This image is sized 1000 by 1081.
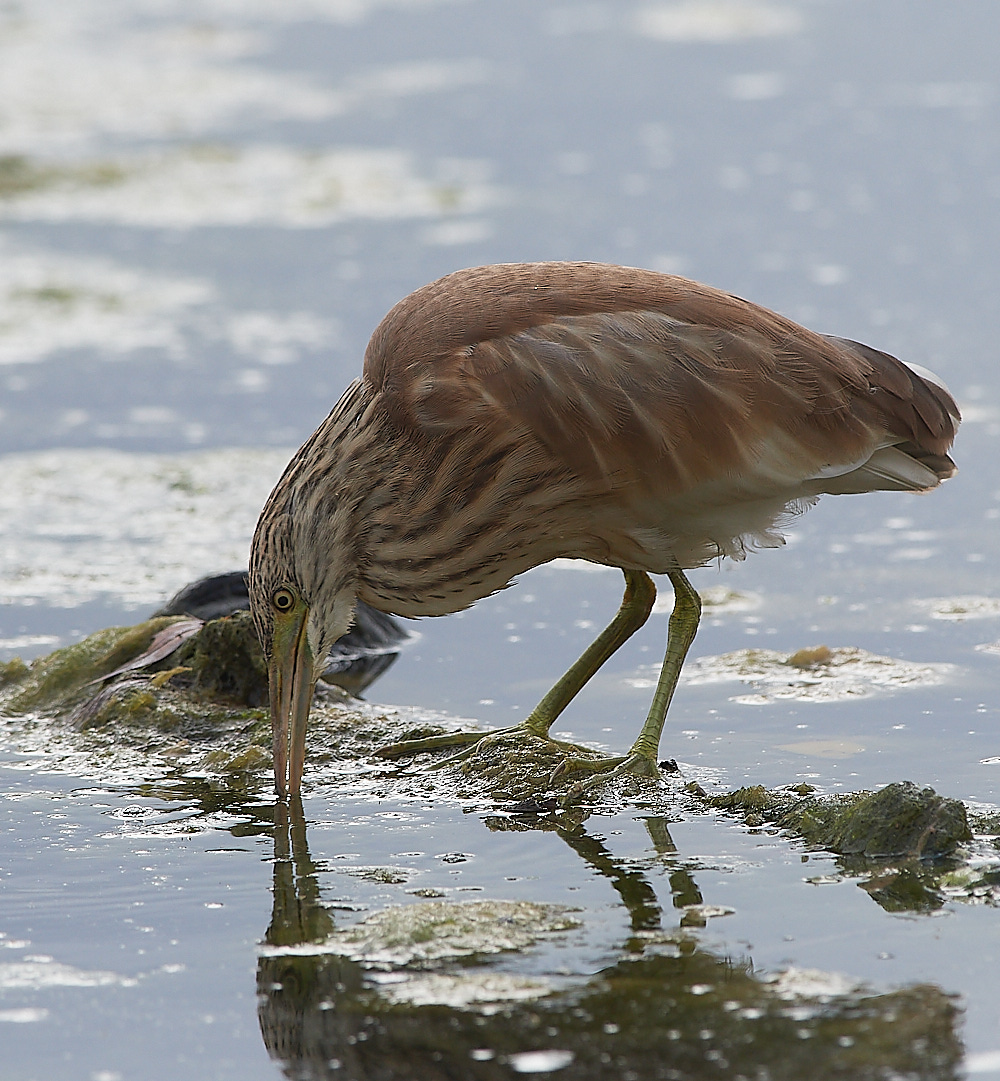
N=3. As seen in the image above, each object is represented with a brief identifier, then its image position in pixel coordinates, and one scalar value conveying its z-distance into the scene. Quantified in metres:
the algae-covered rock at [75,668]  11.49
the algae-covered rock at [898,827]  8.08
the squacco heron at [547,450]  9.43
